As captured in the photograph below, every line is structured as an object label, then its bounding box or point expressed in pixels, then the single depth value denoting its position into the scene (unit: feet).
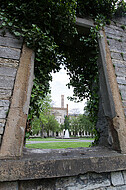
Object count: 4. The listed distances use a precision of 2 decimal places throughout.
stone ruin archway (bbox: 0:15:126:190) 4.60
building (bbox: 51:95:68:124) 109.91
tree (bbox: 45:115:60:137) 79.42
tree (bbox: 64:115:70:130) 81.17
